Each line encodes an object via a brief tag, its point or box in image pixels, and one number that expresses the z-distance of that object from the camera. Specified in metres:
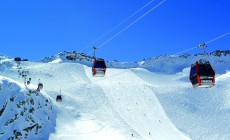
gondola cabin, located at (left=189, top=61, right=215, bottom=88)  21.91
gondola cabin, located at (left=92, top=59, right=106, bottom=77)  27.88
